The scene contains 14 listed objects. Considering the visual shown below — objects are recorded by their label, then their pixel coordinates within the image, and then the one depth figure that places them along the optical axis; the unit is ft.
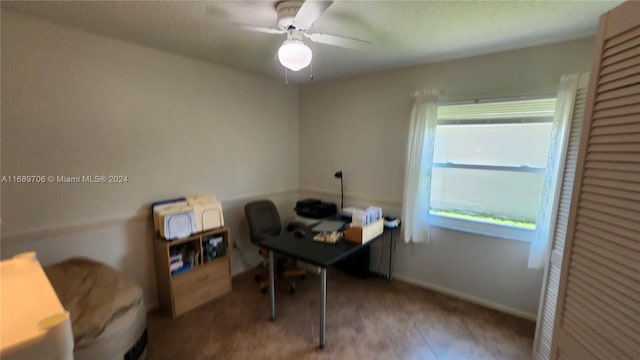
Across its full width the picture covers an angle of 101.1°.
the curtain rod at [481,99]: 7.33
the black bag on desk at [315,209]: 10.61
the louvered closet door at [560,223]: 5.68
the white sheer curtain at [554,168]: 6.05
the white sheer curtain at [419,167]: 8.84
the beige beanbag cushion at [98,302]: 5.00
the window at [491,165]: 7.66
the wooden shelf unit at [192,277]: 7.88
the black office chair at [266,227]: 9.66
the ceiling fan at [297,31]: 4.47
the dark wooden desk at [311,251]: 6.56
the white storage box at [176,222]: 7.65
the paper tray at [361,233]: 7.55
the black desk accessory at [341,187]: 11.39
